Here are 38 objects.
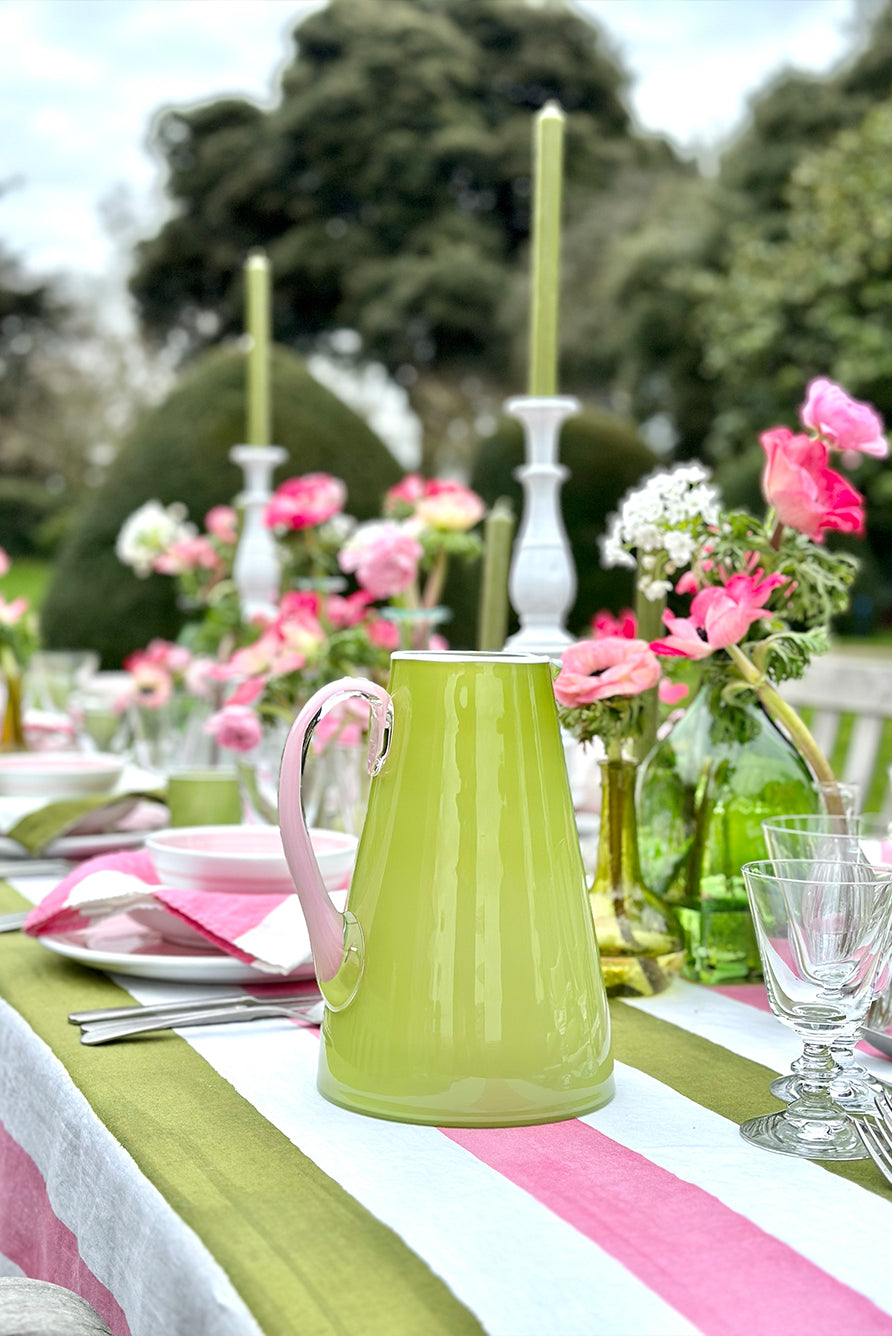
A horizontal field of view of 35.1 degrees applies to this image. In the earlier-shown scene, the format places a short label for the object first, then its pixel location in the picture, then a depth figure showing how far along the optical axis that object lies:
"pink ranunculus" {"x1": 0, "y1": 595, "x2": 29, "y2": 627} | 2.11
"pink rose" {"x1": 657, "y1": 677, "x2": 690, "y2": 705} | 1.18
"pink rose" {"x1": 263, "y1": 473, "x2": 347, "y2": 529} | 2.04
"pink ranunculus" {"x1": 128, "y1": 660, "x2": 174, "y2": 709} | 2.08
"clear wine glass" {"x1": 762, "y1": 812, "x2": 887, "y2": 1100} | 0.93
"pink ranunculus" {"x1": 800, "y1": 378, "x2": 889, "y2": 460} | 1.07
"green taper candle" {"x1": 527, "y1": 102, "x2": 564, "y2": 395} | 1.41
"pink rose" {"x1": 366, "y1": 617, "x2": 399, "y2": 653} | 1.74
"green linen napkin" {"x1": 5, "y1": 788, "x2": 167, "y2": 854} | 1.45
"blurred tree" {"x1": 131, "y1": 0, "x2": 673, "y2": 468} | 19.25
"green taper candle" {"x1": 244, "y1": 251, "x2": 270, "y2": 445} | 2.21
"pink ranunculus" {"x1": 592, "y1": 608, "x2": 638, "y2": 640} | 1.16
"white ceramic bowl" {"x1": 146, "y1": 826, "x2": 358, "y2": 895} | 1.08
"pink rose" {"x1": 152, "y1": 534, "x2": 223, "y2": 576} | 2.62
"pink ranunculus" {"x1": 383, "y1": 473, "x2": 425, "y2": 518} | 1.93
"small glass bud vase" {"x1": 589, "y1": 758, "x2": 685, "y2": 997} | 1.01
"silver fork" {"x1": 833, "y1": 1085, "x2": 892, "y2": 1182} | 0.71
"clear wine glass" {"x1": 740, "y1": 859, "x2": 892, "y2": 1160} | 0.75
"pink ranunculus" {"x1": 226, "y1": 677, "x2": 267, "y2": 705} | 1.48
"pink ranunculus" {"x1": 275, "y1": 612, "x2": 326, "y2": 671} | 1.53
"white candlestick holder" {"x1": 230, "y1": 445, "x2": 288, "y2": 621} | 2.29
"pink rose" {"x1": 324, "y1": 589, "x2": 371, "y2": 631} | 1.84
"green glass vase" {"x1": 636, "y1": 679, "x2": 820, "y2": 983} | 1.07
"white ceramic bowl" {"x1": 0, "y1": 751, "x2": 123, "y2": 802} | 1.67
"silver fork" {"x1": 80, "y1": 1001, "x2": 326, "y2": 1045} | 0.87
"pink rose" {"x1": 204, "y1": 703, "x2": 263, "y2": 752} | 1.42
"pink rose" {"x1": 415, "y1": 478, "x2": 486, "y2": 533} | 1.83
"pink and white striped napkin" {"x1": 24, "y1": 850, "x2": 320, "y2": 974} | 0.98
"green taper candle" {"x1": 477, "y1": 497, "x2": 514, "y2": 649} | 1.40
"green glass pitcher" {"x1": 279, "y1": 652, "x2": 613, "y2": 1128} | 0.74
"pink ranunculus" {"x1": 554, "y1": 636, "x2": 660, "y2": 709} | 0.99
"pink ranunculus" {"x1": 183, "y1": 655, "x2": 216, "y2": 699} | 1.82
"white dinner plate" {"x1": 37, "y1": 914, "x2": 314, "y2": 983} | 1.00
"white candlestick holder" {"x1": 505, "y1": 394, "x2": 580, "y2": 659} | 1.46
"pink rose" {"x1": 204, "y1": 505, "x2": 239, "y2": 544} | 2.56
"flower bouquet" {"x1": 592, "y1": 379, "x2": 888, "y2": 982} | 1.05
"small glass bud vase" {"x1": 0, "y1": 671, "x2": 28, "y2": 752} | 2.04
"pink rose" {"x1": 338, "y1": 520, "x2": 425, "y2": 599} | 1.64
